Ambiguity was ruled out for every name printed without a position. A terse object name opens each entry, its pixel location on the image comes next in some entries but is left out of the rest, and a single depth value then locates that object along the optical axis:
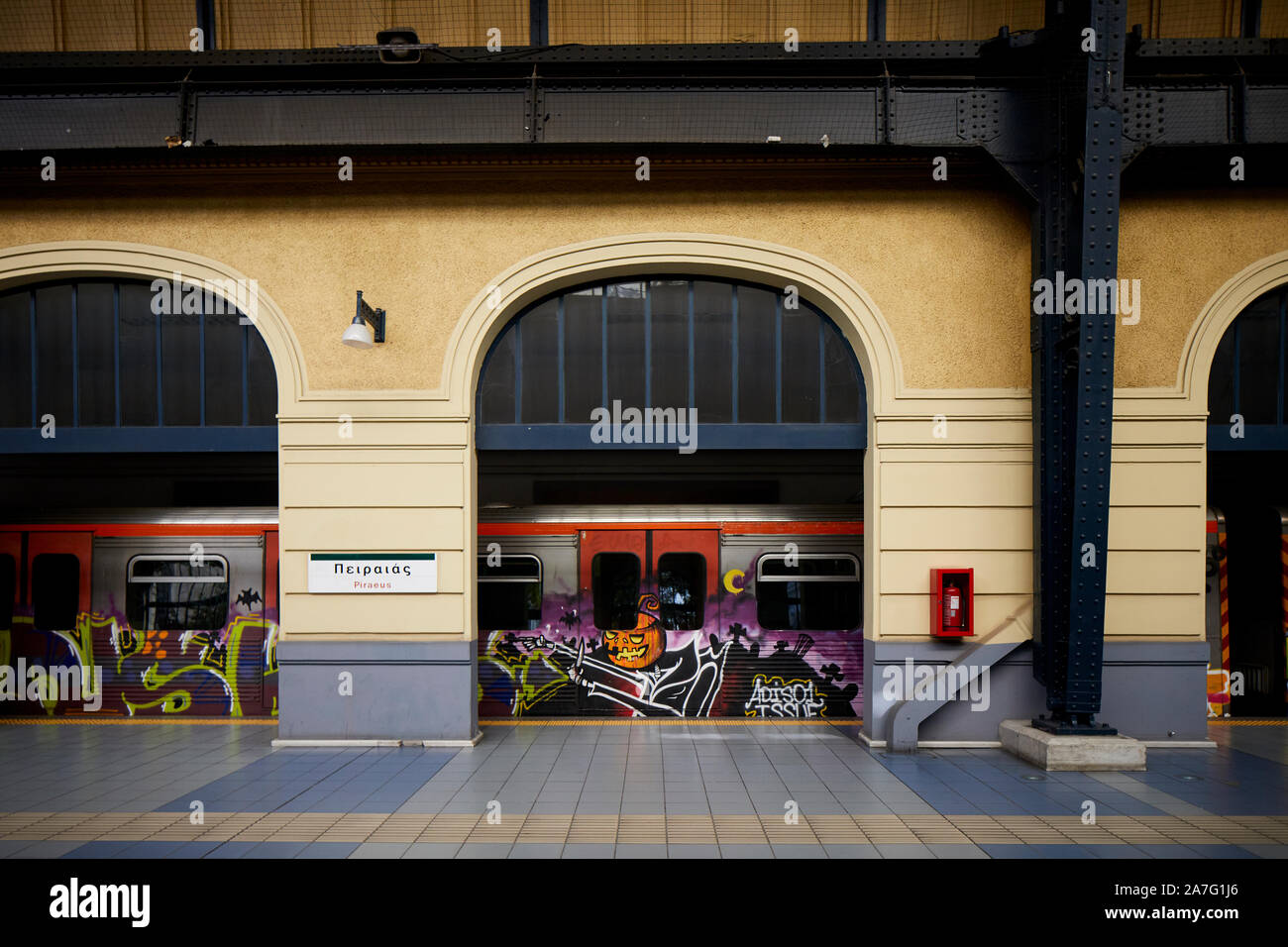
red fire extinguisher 7.41
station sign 7.57
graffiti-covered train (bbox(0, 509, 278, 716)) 8.56
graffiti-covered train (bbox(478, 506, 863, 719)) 8.54
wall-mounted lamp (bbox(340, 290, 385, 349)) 6.81
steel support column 6.76
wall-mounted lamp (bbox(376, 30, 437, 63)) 7.44
